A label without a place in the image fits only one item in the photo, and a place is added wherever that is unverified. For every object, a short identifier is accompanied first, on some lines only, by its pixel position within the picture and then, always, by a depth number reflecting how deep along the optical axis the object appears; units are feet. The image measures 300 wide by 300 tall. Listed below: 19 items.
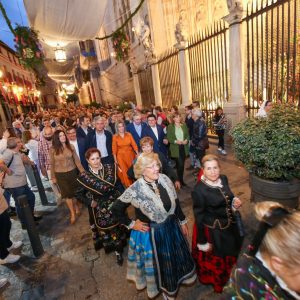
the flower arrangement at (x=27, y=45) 23.72
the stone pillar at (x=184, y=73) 32.09
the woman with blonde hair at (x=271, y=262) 3.24
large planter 9.75
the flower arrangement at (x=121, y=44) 45.72
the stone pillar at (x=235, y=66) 21.98
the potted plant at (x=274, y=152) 9.14
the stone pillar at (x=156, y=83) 42.15
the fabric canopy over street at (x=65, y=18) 13.73
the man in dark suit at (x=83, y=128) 19.42
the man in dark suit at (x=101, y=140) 16.43
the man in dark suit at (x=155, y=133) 17.52
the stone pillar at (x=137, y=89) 52.85
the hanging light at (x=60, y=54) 27.14
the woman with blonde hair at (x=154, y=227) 7.36
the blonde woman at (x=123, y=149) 16.12
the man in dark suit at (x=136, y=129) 18.48
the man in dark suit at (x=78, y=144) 15.81
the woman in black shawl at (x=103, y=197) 9.95
